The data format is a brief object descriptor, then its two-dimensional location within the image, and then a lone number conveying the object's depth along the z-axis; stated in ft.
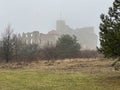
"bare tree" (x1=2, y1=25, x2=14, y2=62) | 174.53
